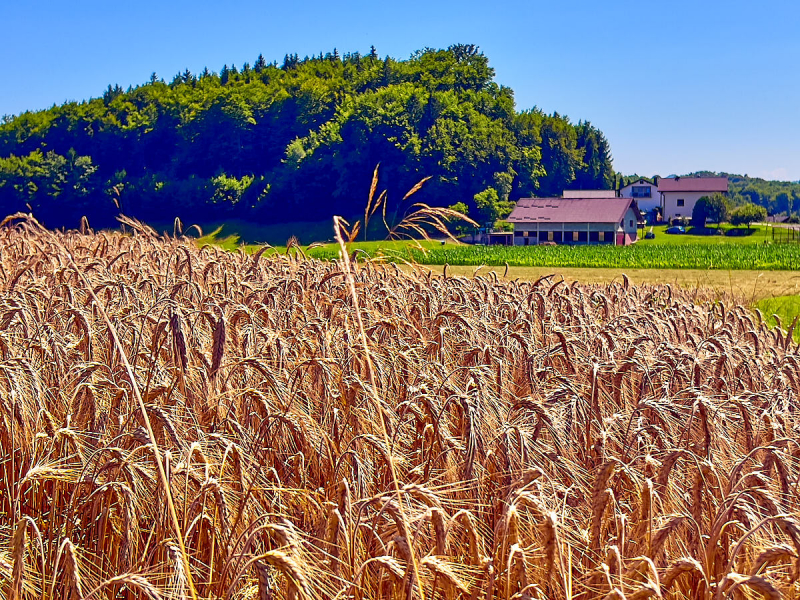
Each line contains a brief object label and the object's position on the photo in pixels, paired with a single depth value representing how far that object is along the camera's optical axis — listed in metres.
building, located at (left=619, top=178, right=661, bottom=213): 127.99
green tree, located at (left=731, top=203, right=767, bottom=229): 101.62
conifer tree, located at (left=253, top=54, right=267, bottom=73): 167.84
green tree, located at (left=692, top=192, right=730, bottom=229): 105.69
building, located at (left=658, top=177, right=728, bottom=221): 121.69
